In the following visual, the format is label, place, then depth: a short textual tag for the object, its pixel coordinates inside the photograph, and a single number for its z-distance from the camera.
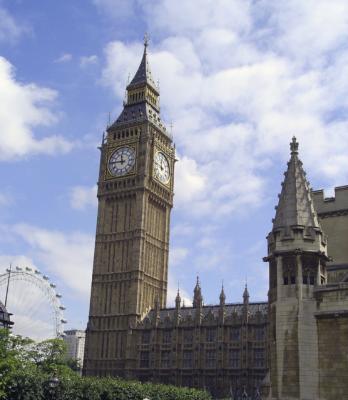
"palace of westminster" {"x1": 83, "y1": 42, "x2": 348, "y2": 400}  93.38
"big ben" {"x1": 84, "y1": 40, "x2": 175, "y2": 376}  104.94
